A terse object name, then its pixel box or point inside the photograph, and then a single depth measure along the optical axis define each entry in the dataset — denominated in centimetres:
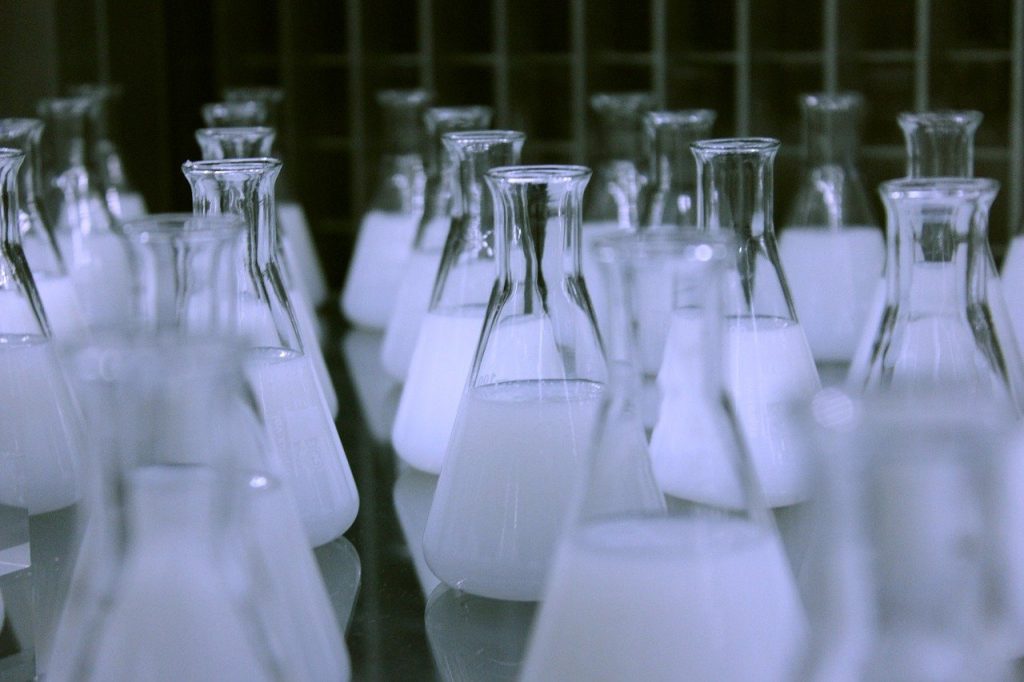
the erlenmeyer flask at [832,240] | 151
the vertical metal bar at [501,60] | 232
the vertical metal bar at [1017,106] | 206
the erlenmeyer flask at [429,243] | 155
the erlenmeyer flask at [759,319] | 116
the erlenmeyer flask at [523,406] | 107
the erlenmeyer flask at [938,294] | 103
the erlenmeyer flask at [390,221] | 180
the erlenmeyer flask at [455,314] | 129
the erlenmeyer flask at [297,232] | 196
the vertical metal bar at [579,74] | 228
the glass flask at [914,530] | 81
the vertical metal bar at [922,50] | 209
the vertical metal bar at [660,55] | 223
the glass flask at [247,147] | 139
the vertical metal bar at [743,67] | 219
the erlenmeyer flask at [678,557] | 88
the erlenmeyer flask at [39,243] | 143
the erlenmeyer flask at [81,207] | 170
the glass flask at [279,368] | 113
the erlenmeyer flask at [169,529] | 87
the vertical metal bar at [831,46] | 215
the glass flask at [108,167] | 183
